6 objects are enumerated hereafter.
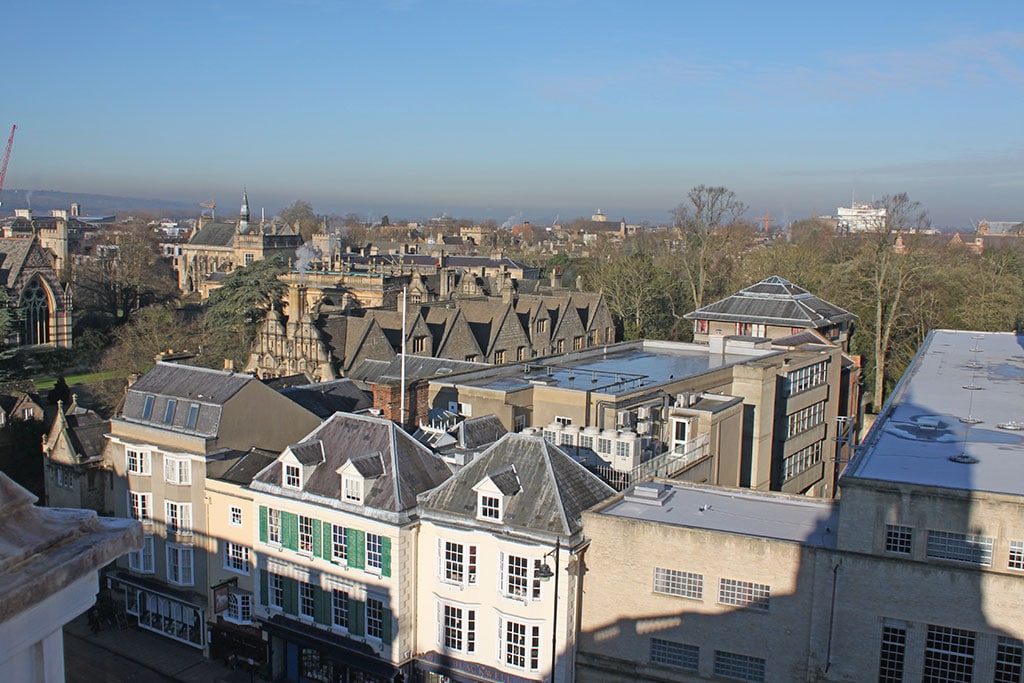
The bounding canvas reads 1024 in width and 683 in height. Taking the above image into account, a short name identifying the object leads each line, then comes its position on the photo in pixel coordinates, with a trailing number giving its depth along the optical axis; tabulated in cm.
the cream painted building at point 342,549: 2561
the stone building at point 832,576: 1944
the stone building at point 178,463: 3111
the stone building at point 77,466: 3459
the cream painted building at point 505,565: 2334
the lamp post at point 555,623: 2249
